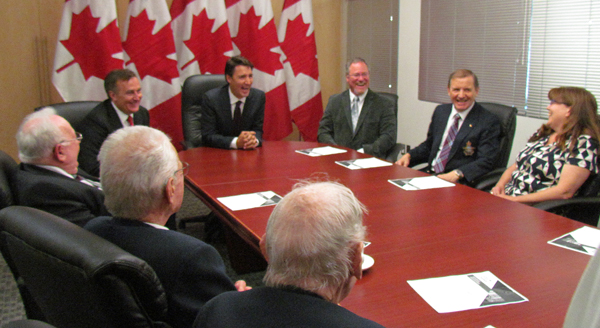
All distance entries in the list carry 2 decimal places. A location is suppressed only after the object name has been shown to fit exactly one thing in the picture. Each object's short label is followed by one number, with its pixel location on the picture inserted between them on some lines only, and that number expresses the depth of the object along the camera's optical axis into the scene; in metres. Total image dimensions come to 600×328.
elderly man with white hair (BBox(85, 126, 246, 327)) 1.22
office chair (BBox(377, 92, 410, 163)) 3.78
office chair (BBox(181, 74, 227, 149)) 4.24
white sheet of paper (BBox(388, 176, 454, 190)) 2.56
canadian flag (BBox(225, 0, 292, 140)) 5.30
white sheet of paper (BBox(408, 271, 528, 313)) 1.31
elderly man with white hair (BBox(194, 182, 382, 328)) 0.85
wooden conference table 1.29
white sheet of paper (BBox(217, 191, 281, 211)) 2.25
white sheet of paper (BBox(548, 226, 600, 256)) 1.69
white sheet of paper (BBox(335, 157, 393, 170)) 3.04
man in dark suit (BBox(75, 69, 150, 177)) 3.38
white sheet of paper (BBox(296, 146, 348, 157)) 3.48
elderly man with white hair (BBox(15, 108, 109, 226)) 1.90
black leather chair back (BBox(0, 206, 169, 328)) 0.99
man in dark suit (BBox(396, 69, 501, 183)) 3.25
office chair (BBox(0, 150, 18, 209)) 1.84
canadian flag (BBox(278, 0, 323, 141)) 5.45
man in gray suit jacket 4.10
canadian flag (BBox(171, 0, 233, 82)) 5.09
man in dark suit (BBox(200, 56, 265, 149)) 3.95
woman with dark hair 2.57
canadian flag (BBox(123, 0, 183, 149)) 4.84
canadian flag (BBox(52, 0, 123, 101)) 4.52
